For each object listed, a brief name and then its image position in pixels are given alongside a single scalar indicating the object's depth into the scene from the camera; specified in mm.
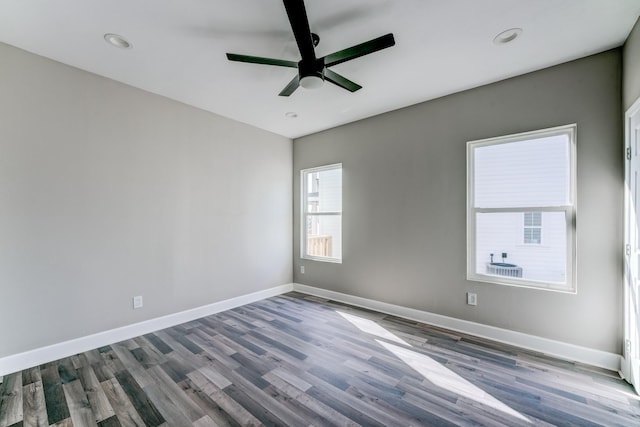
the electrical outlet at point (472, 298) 3098
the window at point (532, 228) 2792
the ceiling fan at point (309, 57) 1667
